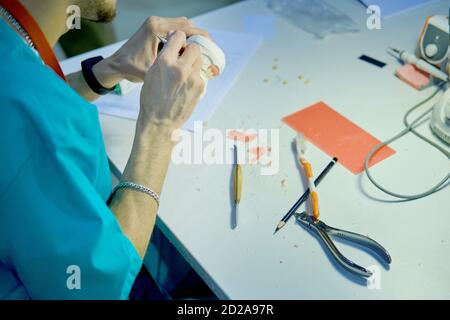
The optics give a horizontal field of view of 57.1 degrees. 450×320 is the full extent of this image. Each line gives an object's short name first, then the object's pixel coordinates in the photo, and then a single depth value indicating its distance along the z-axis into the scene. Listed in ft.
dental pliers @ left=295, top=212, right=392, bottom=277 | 2.02
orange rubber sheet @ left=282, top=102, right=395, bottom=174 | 2.61
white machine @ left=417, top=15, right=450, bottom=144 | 3.08
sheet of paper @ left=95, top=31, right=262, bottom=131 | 3.01
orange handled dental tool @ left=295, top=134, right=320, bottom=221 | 2.27
